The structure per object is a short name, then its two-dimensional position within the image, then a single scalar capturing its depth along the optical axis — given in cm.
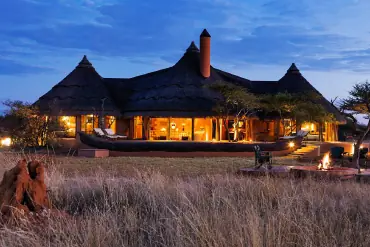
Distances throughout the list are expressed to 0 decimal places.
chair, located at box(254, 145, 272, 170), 1497
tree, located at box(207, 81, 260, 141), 2820
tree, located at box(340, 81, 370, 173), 2561
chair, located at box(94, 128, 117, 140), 2591
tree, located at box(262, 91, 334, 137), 2950
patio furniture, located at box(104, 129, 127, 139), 2729
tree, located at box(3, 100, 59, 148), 2730
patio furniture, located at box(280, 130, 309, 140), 2597
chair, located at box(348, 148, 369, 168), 1954
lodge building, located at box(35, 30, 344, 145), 3114
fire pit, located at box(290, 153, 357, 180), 1179
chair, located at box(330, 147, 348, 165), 2094
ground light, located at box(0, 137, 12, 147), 2905
